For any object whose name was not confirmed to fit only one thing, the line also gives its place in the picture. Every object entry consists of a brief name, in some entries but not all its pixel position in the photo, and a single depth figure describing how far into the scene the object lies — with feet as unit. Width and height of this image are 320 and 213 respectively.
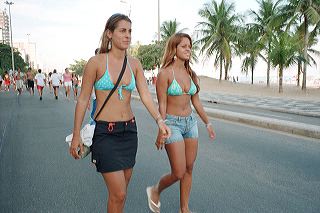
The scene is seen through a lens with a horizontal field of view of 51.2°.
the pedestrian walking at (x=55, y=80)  62.08
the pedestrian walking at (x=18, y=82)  79.98
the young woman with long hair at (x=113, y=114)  8.32
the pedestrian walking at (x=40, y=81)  63.72
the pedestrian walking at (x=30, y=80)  78.28
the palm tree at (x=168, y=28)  159.98
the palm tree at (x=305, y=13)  83.30
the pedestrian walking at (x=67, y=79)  64.49
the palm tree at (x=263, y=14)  128.57
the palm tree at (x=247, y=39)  128.98
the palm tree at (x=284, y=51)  81.30
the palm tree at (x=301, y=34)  95.31
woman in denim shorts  10.66
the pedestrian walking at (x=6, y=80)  101.87
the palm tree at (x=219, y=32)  129.08
